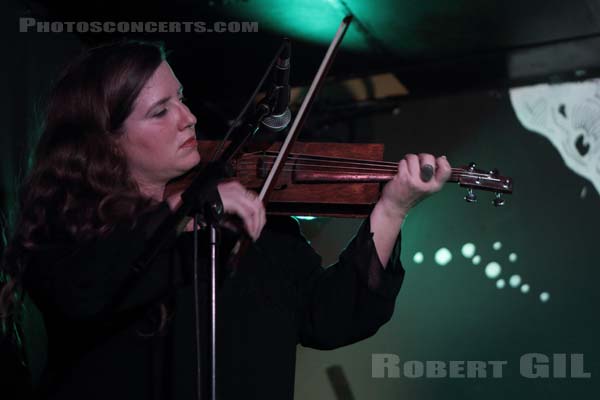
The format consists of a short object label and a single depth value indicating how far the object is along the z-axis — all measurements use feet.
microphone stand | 8.33
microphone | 8.92
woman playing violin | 8.96
